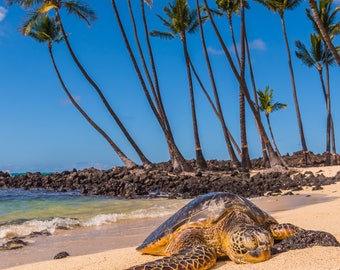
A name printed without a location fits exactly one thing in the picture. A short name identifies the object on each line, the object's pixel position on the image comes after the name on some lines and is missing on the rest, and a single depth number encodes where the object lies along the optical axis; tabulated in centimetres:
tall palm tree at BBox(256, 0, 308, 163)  3222
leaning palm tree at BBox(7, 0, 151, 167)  2633
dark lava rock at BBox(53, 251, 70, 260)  625
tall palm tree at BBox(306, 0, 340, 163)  3347
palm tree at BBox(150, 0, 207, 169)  2802
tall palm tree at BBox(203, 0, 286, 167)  2317
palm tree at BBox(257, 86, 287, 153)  3684
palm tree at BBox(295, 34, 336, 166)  3688
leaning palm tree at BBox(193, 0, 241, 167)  2838
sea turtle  434
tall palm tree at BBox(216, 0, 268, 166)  3258
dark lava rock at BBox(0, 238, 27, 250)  789
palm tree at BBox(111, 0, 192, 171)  2527
